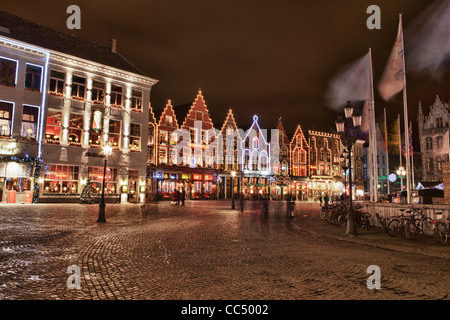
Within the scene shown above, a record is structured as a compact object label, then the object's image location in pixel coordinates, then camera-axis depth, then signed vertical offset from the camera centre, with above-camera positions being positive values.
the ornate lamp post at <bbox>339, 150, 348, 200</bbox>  25.84 +2.64
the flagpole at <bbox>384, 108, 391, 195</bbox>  27.85 +4.84
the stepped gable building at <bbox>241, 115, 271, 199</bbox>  54.12 +4.71
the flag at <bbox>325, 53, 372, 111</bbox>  20.06 +6.95
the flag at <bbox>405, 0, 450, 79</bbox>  13.02 +6.72
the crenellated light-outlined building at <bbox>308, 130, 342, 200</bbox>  62.16 +5.38
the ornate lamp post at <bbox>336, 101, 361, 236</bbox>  12.45 +2.56
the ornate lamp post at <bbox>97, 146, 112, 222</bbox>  15.25 -1.18
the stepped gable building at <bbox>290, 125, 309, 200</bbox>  59.78 +5.05
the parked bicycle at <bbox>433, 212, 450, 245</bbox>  10.41 -1.23
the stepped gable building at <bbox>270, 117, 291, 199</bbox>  56.91 +5.17
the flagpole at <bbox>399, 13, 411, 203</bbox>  16.56 +4.34
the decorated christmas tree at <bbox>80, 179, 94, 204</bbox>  29.50 -0.66
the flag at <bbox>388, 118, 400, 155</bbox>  27.25 +4.72
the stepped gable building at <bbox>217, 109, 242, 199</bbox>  50.53 +5.57
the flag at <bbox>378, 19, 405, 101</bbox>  16.75 +6.32
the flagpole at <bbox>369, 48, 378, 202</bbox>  19.94 +4.64
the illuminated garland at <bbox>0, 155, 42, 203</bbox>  27.10 +1.69
